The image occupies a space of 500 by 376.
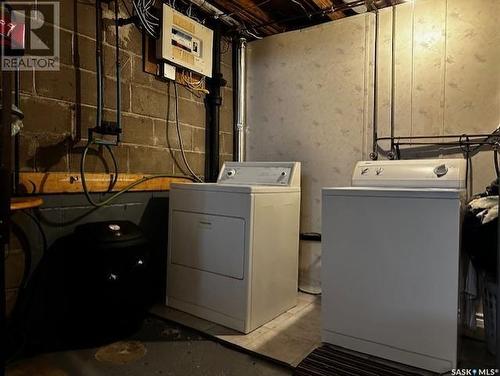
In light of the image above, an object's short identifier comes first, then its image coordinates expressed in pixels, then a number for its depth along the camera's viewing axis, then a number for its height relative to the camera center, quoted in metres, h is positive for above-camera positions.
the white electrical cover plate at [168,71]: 2.28 +0.77
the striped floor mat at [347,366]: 1.46 -0.87
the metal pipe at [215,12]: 2.41 +1.31
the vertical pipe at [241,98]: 2.86 +0.72
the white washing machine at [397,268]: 1.43 -0.41
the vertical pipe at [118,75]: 1.99 +0.64
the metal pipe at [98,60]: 1.91 +0.70
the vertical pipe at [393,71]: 2.25 +0.77
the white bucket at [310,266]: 2.53 -0.68
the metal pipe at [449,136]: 1.92 +0.29
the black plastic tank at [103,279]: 1.61 -0.52
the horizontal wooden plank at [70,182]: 1.62 -0.03
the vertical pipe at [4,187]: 1.08 -0.04
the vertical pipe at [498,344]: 0.99 -0.51
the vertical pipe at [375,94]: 2.31 +0.63
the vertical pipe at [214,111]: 2.67 +0.57
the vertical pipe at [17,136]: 1.58 +0.20
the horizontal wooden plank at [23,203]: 1.28 -0.11
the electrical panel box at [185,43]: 2.21 +1.00
